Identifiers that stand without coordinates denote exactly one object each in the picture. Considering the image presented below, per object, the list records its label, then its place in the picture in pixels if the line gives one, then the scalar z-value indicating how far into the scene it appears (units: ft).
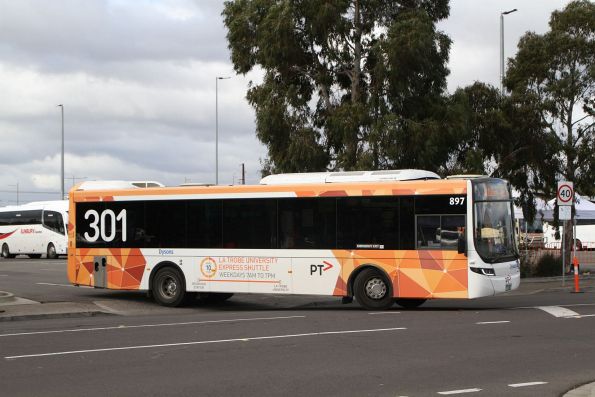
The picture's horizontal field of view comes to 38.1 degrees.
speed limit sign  86.28
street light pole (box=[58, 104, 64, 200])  199.74
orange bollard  80.02
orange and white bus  58.54
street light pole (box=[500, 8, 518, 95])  107.34
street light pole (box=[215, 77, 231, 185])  176.45
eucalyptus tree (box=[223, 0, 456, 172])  88.17
